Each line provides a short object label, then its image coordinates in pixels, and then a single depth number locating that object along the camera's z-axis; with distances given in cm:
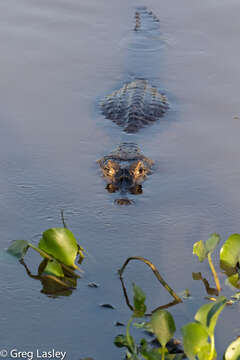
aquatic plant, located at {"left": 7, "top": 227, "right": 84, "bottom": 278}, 683
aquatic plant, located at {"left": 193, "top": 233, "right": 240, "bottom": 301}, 685
